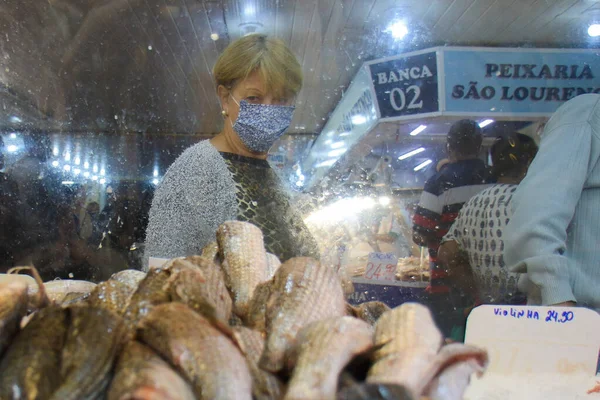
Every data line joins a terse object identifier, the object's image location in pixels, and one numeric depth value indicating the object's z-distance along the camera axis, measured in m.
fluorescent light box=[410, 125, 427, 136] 2.15
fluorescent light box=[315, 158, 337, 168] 2.31
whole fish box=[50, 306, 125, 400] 0.75
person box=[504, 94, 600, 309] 1.67
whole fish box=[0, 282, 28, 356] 0.87
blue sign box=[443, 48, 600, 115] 2.13
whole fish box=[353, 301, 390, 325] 1.17
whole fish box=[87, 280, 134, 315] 0.98
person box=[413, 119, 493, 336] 2.06
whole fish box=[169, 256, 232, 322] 0.89
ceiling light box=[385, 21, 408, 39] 2.19
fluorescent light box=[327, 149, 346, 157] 2.31
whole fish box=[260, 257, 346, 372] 0.85
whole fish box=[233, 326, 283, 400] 0.78
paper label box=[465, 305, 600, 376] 1.35
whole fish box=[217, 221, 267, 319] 1.16
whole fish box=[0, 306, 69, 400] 0.75
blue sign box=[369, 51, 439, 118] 2.12
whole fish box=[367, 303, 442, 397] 0.78
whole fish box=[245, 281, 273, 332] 1.02
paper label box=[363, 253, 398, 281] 2.10
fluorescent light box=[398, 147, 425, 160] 2.15
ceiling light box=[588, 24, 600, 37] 2.18
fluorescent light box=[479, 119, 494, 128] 2.12
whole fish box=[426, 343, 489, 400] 0.82
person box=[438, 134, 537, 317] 1.96
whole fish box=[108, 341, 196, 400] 0.66
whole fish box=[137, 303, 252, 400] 0.72
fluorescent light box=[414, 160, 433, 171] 2.14
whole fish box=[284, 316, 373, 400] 0.73
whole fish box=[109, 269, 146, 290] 1.16
